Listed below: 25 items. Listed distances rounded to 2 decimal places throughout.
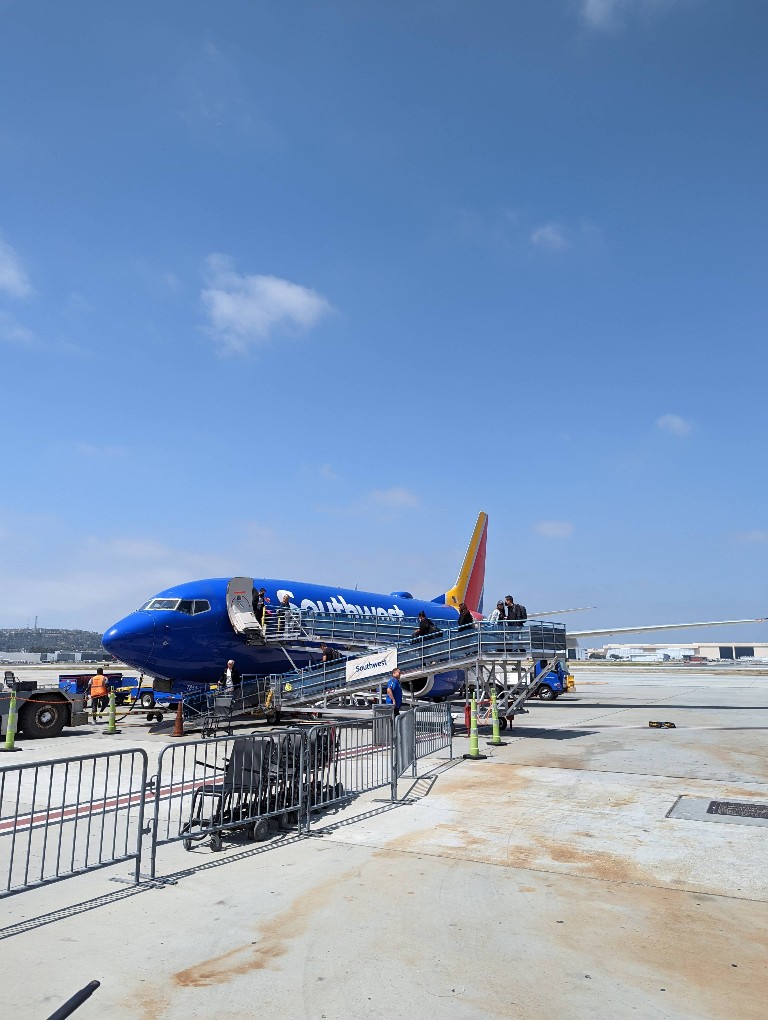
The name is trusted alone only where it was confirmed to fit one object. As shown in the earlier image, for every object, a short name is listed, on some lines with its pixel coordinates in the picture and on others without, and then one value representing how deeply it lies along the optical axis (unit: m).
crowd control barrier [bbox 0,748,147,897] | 7.46
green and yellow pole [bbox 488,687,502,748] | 18.23
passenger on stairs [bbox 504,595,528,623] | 22.51
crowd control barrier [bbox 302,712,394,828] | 10.23
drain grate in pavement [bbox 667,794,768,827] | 10.09
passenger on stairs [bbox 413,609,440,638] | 24.12
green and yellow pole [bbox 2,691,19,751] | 17.39
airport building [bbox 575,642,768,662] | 193.36
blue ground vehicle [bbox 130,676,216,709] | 24.05
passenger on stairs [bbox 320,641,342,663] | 25.75
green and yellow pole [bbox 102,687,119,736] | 21.27
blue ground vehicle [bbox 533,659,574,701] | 38.88
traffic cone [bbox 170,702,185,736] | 19.59
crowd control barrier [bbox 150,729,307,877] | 8.60
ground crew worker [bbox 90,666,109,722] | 26.94
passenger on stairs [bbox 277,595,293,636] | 24.75
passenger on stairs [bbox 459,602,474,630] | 24.60
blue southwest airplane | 21.97
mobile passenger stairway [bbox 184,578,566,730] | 20.89
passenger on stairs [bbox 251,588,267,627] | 24.45
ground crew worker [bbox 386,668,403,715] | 16.77
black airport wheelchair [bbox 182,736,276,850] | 8.69
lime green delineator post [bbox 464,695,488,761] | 15.64
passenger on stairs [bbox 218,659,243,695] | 23.41
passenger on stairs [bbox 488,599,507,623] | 22.70
